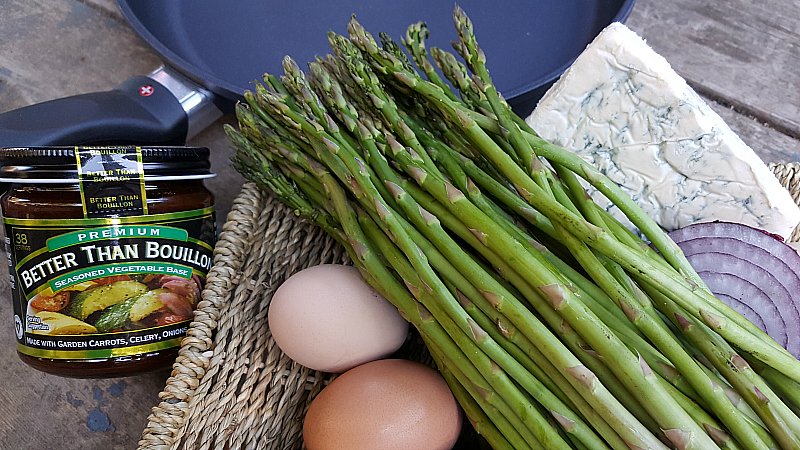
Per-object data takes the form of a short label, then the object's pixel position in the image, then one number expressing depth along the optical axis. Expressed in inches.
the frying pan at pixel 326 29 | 16.2
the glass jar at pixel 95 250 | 12.2
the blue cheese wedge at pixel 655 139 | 12.6
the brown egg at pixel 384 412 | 11.7
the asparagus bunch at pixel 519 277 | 10.3
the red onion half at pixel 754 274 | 12.3
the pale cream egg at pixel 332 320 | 12.3
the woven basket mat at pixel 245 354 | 12.7
